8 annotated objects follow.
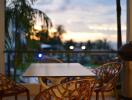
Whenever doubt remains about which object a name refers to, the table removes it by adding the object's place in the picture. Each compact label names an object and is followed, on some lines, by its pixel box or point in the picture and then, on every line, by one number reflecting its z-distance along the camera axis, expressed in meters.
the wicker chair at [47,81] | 3.88
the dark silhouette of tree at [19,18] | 6.95
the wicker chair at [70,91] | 2.92
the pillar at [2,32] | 6.38
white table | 3.41
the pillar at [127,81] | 5.78
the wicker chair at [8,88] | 4.26
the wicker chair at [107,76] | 4.38
